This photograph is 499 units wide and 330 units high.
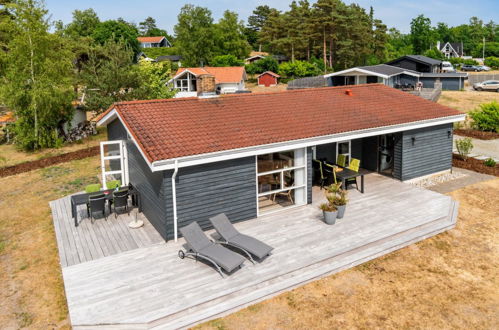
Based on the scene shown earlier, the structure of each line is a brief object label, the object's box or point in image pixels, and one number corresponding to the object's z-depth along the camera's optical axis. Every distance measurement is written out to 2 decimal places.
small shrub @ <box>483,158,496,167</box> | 16.02
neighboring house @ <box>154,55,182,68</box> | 76.64
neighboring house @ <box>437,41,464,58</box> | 98.12
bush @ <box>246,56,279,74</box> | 60.28
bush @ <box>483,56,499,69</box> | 72.81
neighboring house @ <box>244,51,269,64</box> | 75.17
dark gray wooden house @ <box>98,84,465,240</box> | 9.52
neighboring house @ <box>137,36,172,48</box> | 98.81
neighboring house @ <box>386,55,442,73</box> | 44.47
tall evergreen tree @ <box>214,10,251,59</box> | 70.94
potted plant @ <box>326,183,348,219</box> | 10.24
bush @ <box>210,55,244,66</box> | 64.00
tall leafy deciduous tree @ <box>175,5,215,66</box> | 68.75
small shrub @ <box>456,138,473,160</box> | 16.94
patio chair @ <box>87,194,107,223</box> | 10.55
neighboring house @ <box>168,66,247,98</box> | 45.51
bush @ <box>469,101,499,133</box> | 23.53
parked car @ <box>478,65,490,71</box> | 68.27
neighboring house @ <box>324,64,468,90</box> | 36.91
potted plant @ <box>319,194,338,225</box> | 10.00
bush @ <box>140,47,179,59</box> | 84.00
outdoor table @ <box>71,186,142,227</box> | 10.78
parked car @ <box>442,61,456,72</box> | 58.66
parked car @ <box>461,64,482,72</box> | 67.94
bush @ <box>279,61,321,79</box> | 57.00
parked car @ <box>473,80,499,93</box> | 42.00
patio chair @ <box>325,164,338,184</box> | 12.28
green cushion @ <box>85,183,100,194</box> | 12.20
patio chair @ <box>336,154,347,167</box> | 13.71
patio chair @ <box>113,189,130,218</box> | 10.95
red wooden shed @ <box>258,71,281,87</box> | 55.26
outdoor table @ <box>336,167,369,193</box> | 12.18
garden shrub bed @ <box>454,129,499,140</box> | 22.52
